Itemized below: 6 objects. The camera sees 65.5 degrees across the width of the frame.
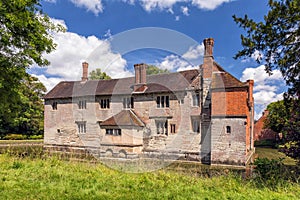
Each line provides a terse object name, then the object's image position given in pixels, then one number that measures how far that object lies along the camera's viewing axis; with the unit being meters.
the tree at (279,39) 6.68
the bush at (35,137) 39.69
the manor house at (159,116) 20.11
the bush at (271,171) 8.12
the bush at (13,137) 37.33
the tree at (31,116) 38.16
